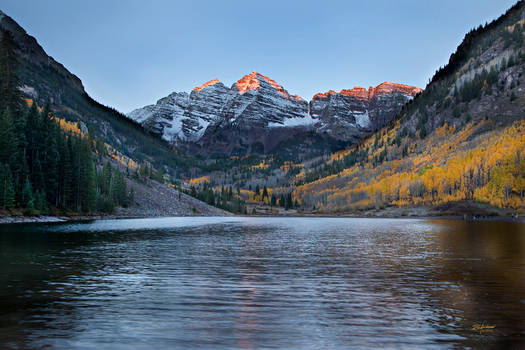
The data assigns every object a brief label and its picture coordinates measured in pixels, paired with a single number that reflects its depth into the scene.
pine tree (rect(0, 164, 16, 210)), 82.81
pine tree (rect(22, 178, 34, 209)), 91.19
